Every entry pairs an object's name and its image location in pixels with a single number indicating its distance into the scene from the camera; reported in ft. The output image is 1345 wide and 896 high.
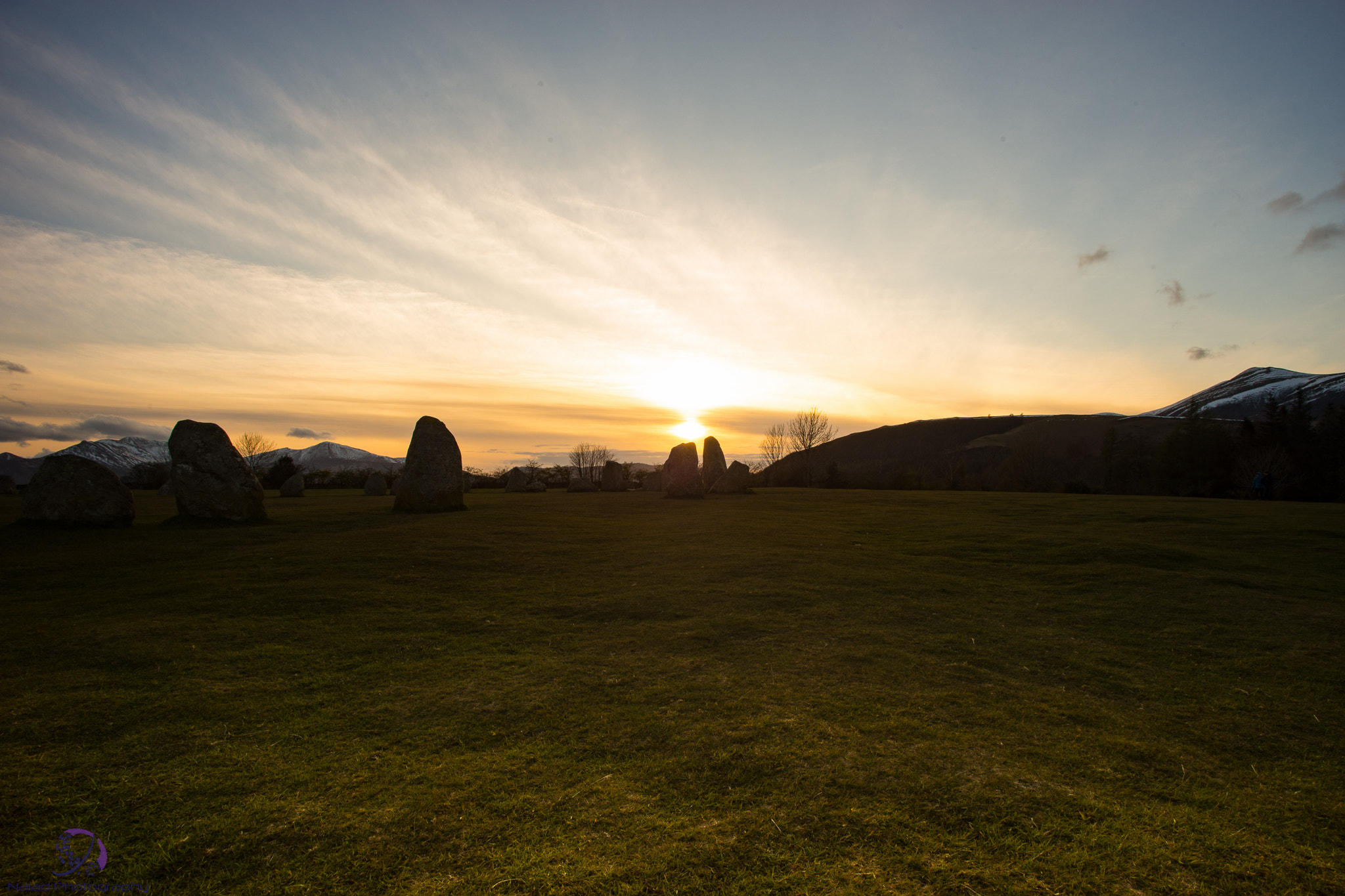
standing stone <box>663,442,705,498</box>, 89.04
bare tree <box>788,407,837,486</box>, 181.06
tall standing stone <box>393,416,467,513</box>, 56.90
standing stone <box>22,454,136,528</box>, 40.68
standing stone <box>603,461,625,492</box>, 112.88
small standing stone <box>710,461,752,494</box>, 103.35
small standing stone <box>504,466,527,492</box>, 116.47
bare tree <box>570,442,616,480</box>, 185.88
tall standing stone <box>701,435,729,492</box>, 99.25
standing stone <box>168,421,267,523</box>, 45.62
